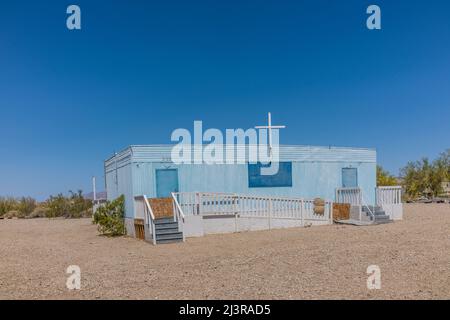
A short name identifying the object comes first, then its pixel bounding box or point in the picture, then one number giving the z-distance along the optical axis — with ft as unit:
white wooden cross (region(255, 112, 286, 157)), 56.84
